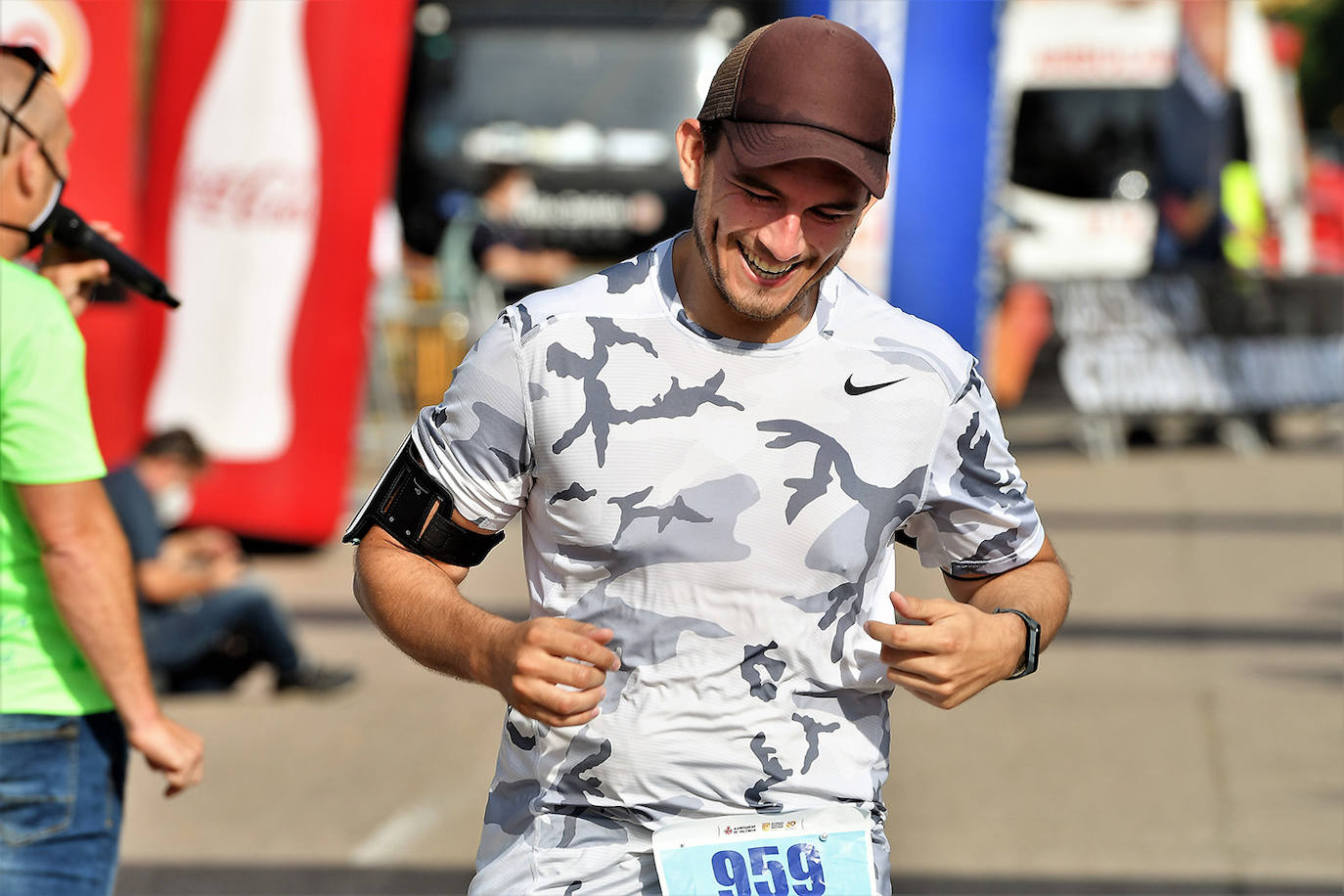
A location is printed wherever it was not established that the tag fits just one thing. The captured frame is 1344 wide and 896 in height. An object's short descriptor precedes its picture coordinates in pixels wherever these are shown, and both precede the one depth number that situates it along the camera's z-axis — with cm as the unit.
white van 3841
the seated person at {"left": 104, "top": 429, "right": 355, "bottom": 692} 1512
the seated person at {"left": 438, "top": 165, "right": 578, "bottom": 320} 3020
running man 518
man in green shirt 635
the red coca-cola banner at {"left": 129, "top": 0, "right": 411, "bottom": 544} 2044
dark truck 3428
